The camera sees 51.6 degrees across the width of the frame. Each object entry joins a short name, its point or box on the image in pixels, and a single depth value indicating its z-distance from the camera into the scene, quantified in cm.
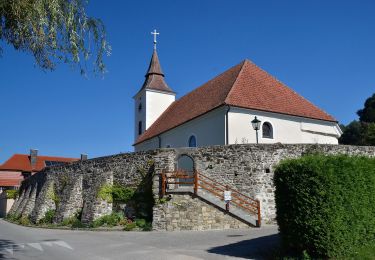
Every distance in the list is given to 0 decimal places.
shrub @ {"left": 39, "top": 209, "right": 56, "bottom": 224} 2433
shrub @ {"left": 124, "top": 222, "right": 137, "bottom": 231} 1788
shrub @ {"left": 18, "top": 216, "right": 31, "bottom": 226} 2541
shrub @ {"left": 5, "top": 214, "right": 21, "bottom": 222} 2968
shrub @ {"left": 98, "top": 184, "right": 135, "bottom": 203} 2069
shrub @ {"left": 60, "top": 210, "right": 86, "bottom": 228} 2039
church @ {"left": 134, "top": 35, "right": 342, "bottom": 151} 2402
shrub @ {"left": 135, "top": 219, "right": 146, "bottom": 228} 1807
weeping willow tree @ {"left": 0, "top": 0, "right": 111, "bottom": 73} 859
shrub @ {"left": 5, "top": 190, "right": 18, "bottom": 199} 3984
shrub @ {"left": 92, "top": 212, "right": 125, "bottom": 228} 1961
